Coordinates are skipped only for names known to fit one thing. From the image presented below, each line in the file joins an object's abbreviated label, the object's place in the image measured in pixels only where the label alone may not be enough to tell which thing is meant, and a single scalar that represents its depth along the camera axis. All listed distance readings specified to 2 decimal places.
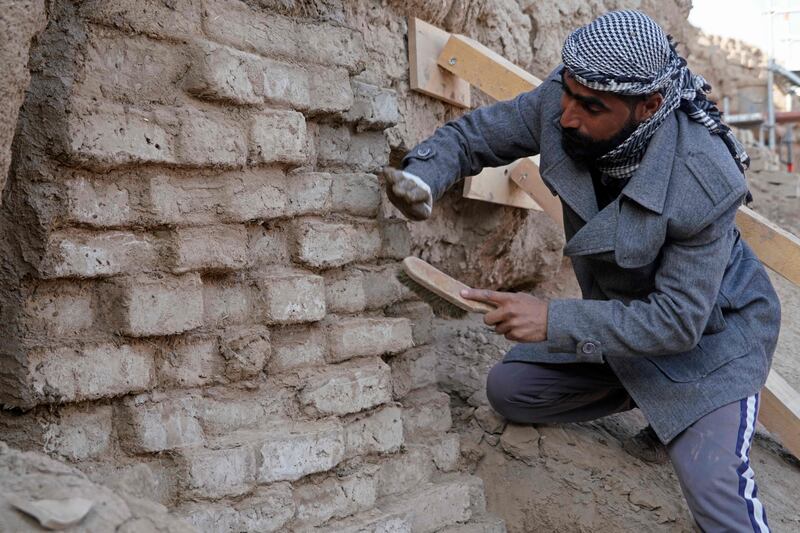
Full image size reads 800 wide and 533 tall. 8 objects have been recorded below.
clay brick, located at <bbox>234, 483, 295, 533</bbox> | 2.06
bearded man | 2.37
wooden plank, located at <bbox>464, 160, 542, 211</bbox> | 3.51
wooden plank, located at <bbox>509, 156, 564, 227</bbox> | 3.52
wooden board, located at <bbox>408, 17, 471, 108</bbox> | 3.22
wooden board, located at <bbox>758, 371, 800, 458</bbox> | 3.01
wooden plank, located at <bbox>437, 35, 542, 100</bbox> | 3.10
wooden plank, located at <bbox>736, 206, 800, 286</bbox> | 2.95
